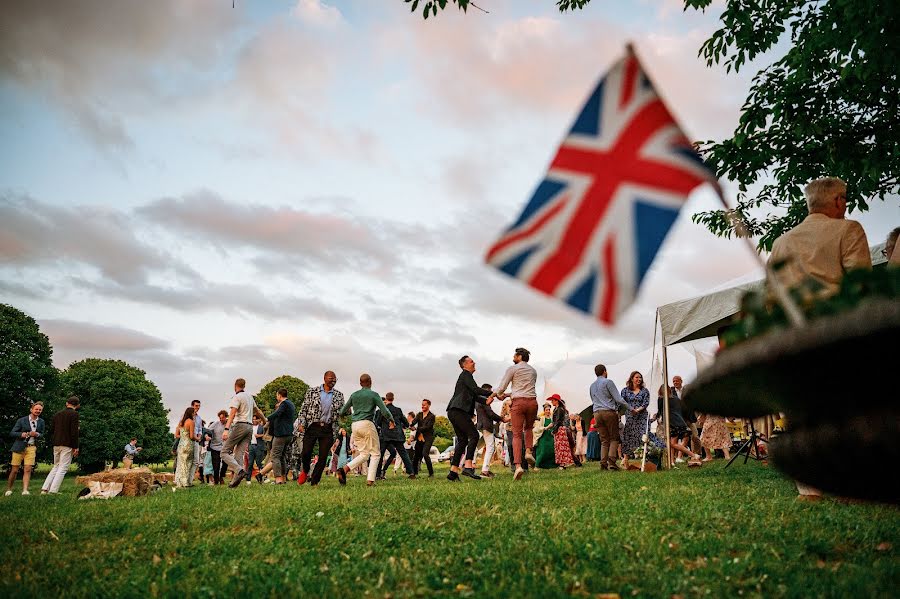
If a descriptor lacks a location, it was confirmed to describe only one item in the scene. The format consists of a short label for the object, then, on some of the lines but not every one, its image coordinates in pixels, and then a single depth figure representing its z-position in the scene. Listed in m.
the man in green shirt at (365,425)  13.88
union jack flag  2.76
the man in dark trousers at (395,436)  16.94
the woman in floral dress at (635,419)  16.16
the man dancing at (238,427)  15.26
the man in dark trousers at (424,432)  19.05
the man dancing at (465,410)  13.34
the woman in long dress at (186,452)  16.75
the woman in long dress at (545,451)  21.05
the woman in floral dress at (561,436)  20.16
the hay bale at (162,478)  16.17
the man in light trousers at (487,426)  14.76
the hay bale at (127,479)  12.98
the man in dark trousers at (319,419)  14.46
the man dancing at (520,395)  13.37
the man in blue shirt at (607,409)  15.09
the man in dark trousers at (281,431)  15.61
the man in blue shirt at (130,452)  26.55
